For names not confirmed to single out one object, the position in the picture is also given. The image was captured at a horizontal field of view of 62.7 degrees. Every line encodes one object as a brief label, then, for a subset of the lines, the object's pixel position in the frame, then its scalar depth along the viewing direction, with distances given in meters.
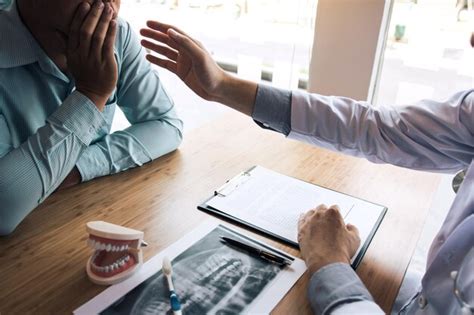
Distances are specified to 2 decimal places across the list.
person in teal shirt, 0.73
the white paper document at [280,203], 0.77
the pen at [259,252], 0.66
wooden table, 0.59
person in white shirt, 0.70
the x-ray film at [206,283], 0.56
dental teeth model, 0.59
